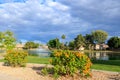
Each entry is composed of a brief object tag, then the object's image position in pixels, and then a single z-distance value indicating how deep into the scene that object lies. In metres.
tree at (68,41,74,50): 47.58
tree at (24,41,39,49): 60.28
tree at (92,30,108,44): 44.70
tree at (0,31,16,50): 18.86
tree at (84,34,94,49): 45.80
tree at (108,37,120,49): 41.93
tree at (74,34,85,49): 44.76
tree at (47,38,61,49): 45.27
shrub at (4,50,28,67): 6.60
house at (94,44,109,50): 48.12
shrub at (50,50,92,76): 4.65
